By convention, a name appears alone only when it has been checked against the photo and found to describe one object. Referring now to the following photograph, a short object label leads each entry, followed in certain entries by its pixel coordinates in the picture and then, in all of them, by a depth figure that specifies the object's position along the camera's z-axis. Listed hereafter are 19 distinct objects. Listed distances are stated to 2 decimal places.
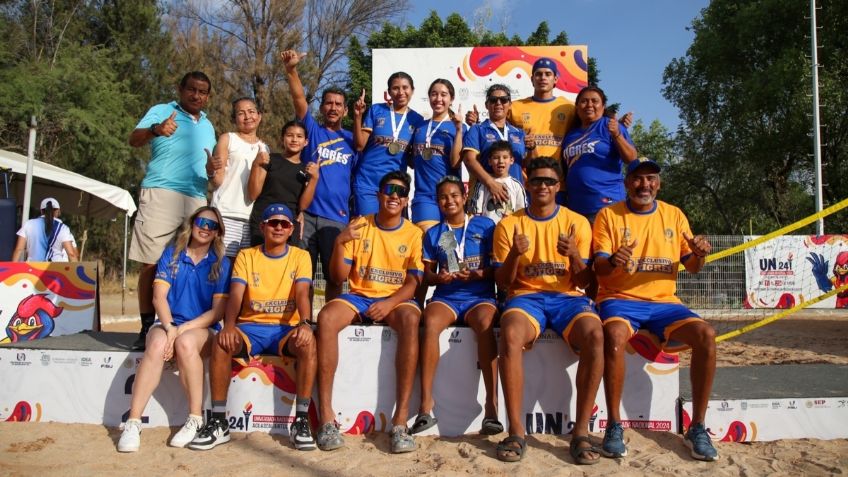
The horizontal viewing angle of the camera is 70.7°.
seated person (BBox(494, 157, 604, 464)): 3.90
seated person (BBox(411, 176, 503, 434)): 4.21
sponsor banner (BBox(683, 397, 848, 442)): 4.25
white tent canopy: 12.07
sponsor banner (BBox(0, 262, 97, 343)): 6.16
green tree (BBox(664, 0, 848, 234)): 19.38
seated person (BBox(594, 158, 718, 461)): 3.97
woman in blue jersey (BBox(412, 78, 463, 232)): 5.39
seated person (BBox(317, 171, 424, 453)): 4.20
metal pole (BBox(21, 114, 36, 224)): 8.95
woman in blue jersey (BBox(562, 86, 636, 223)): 5.13
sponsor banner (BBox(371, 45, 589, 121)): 10.89
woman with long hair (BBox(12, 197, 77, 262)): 8.84
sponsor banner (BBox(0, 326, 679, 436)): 4.38
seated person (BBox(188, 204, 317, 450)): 4.13
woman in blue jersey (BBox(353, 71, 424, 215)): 5.57
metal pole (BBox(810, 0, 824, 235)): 17.00
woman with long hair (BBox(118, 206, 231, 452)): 4.11
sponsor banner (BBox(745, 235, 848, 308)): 13.34
